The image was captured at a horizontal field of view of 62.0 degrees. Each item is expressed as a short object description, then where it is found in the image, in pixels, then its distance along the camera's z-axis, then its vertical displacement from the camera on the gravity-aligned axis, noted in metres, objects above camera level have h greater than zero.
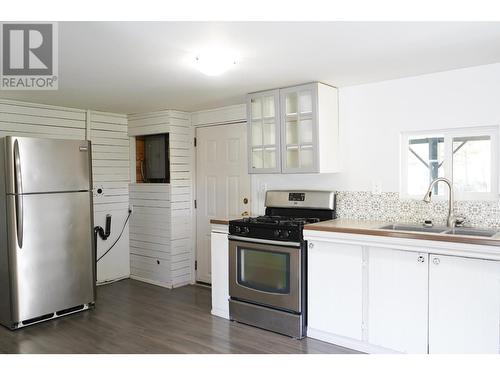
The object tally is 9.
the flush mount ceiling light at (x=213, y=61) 2.64 +0.74
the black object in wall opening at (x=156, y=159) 4.95 +0.21
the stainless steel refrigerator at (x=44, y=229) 3.45 -0.44
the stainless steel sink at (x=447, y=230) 2.89 -0.41
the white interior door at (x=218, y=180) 4.52 -0.04
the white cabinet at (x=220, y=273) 3.75 -0.88
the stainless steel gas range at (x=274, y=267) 3.26 -0.75
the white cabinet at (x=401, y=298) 2.56 -0.84
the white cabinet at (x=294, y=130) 3.47 +0.40
